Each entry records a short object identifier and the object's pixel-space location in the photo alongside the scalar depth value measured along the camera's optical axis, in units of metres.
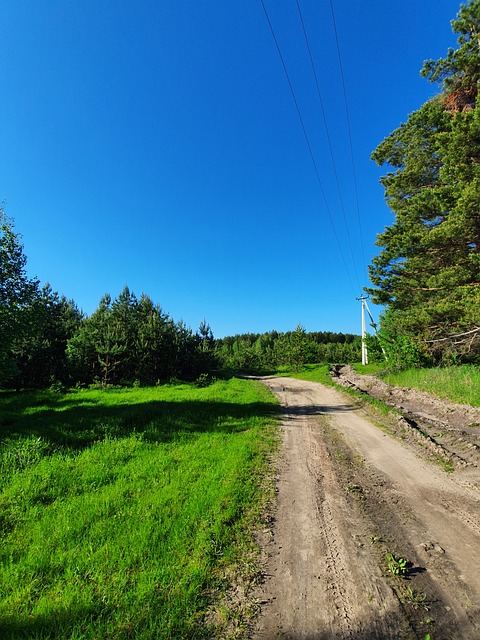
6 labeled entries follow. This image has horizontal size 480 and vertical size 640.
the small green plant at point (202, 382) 27.23
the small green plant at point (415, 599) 2.84
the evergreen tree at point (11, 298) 18.52
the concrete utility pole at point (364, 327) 41.87
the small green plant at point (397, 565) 3.28
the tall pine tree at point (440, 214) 12.69
